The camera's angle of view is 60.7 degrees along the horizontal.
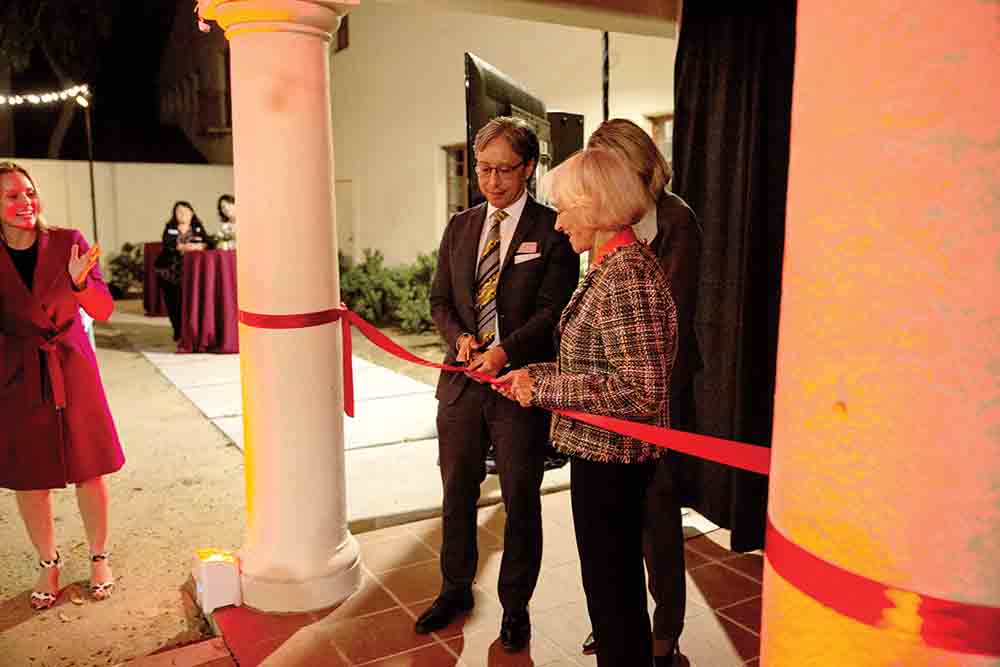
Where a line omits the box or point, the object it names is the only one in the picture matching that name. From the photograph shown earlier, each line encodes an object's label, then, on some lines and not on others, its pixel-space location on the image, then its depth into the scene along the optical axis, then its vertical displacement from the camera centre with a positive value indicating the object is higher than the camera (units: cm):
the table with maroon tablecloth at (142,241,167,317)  1305 -119
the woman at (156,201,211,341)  1032 -37
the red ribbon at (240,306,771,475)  169 -49
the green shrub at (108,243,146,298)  1630 -107
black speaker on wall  588 +58
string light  1728 +246
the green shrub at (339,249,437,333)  1105 -100
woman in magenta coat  322 -51
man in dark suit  295 -42
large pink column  81 -10
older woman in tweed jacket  205 -39
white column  305 -30
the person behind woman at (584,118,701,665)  271 -54
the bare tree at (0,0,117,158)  1853 +423
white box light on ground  328 -140
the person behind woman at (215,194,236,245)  1016 -3
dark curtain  361 +7
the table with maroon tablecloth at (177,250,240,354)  973 -98
